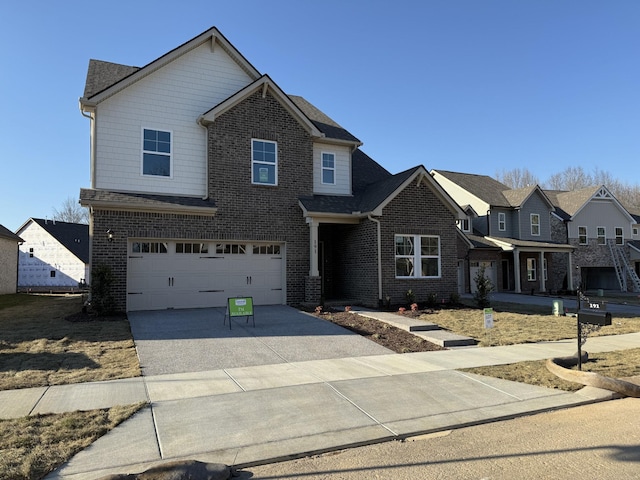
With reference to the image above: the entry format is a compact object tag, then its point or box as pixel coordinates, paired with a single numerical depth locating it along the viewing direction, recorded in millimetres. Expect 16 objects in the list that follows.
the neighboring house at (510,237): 28077
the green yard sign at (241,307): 11695
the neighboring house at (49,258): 40594
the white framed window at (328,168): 17953
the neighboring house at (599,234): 32844
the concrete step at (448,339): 10367
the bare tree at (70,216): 63878
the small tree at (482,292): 16688
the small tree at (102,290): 13172
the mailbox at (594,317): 7141
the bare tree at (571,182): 64438
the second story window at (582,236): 33156
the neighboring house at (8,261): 28406
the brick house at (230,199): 14453
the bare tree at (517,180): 65688
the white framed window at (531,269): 29691
